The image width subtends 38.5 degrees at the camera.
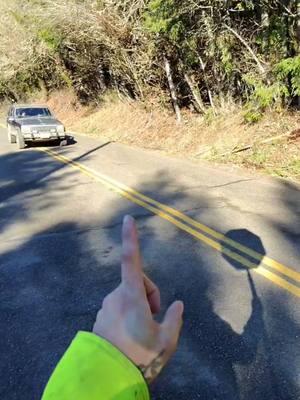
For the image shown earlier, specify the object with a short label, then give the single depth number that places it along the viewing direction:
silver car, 17.14
